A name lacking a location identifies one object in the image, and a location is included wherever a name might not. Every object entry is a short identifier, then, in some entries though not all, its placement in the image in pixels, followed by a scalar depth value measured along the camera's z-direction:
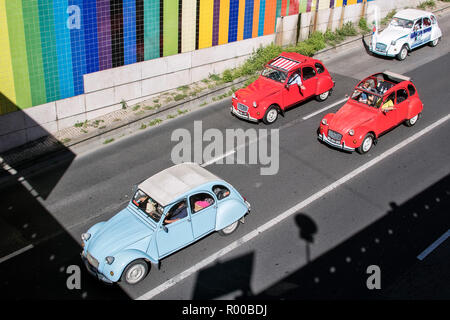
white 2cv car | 22.03
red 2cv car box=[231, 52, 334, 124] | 16.94
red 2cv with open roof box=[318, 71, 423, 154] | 15.27
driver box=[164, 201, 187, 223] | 10.97
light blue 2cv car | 10.49
